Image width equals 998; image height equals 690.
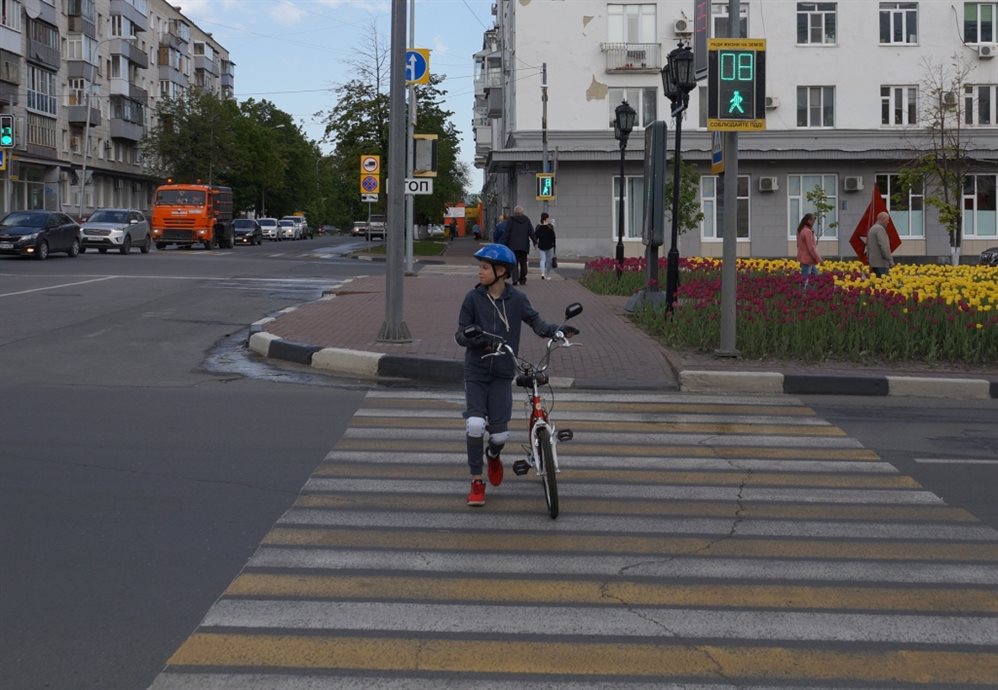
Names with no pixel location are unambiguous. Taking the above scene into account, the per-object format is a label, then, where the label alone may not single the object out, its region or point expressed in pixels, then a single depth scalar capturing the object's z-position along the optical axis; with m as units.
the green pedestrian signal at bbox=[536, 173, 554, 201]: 40.31
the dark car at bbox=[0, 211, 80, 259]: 36.53
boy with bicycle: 7.53
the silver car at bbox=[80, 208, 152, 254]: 44.00
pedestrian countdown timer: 13.63
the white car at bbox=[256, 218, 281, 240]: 82.06
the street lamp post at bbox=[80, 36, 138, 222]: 67.56
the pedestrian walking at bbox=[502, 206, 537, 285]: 26.41
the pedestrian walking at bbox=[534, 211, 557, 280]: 31.50
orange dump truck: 51.06
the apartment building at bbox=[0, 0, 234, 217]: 66.81
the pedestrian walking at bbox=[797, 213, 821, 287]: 22.56
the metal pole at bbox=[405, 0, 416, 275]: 30.88
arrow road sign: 29.09
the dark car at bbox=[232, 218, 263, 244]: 64.81
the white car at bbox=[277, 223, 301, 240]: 87.31
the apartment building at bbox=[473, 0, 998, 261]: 49.59
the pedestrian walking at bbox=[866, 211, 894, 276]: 22.19
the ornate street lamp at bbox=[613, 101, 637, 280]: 25.78
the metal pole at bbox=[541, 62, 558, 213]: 46.03
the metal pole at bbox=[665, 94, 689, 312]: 17.58
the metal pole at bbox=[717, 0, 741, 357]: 13.87
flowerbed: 14.27
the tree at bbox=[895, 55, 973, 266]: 42.12
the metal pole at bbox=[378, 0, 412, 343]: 14.86
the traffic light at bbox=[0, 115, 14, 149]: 40.94
